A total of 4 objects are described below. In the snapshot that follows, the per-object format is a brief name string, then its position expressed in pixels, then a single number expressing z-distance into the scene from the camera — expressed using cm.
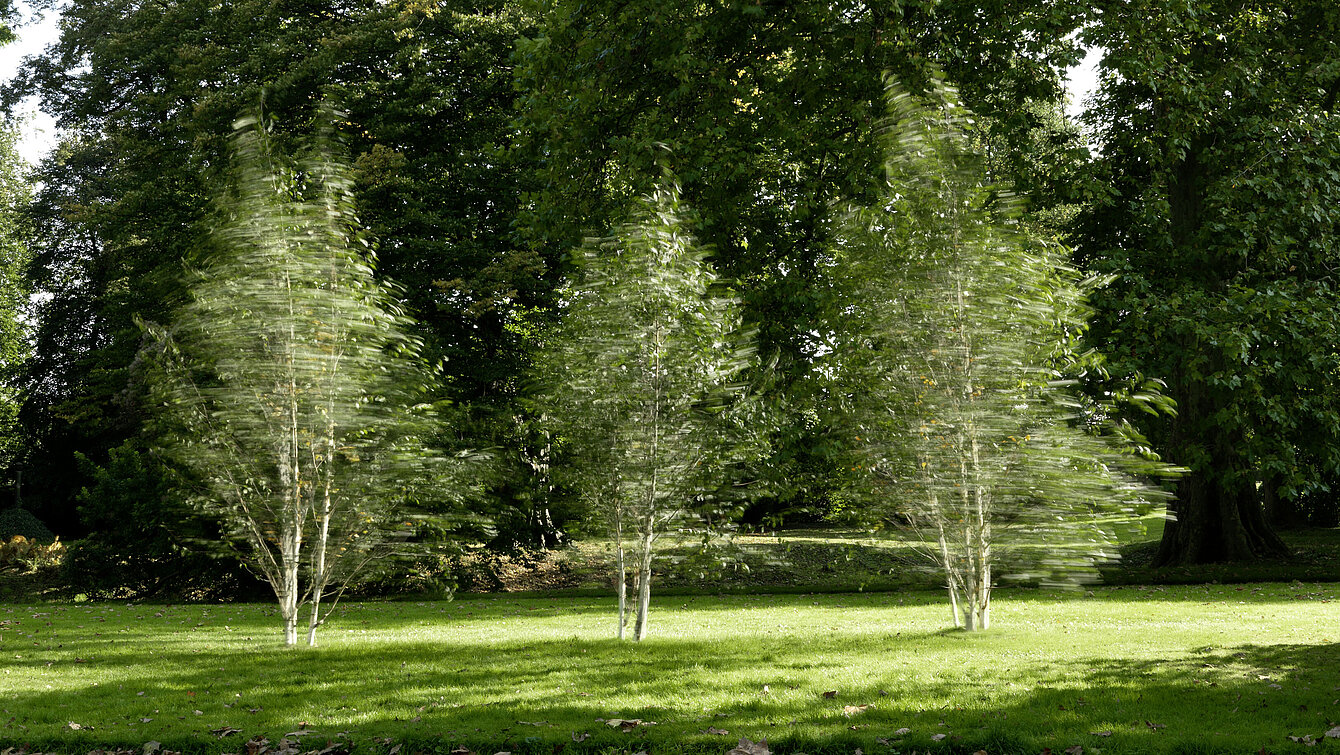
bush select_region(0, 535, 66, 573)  2255
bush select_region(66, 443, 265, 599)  1808
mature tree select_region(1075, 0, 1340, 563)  1264
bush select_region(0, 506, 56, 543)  2638
